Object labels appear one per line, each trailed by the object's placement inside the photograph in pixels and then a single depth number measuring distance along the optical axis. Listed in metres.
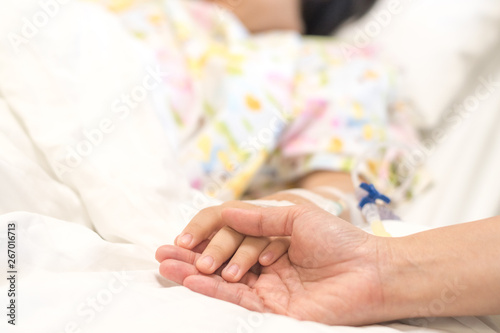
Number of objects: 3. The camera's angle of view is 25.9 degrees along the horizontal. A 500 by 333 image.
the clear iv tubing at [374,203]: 0.79
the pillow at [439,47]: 1.09
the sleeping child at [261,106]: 0.97
